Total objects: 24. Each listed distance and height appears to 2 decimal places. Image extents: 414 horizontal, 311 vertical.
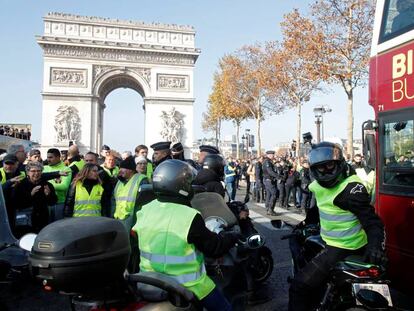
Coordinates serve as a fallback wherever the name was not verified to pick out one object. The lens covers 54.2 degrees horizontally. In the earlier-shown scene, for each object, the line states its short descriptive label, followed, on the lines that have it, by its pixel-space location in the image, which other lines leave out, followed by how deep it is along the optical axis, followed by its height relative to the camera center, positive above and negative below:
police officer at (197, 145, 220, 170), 5.94 +0.24
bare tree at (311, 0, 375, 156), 16.77 +5.17
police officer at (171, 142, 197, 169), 6.45 +0.23
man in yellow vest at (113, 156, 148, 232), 5.13 -0.33
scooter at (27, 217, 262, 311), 1.76 -0.47
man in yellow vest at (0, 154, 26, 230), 4.92 -0.17
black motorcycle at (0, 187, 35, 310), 2.41 -0.65
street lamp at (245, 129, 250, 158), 27.55 +1.88
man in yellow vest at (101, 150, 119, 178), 7.13 +0.02
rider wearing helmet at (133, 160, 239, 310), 2.07 -0.38
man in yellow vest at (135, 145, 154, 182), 6.68 +0.21
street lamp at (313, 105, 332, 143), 15.95 +2.03
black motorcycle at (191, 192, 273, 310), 2.92 -0.70
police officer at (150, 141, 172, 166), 5.75 +0.19
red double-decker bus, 3.30 +0.30
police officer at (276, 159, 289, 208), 12.89 -0.56
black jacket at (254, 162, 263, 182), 14.27 -0.20
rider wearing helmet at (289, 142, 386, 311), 2.64 -0.37
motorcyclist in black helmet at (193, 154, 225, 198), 4.45 -0.10
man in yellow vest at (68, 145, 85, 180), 7.16 +0.16
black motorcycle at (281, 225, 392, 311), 2.30 -0.72
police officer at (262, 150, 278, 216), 11.08 -0.45
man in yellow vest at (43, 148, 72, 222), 5.78 -0.41
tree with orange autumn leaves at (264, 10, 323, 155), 18.00 +5.58
